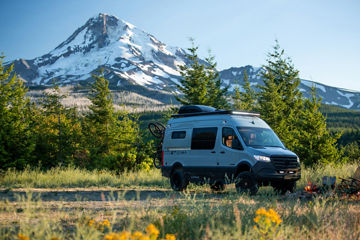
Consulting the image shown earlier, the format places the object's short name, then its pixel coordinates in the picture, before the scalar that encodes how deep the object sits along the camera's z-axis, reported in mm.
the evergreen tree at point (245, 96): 38159
